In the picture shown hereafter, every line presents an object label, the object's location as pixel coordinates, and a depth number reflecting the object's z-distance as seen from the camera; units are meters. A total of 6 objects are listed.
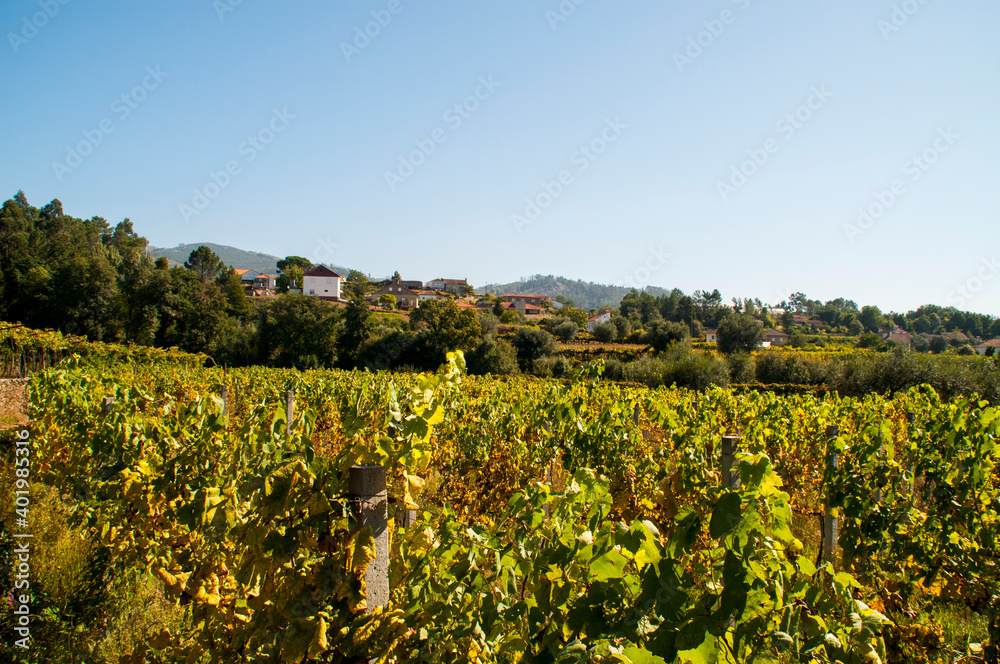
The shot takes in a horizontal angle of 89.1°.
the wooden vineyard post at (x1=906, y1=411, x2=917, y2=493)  4.10
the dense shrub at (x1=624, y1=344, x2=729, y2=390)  27.70
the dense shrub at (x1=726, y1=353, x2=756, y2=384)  29.95
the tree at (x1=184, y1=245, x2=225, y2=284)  62.44
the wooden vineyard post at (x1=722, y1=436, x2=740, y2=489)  2.75
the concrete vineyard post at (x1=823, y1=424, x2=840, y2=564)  4.36
